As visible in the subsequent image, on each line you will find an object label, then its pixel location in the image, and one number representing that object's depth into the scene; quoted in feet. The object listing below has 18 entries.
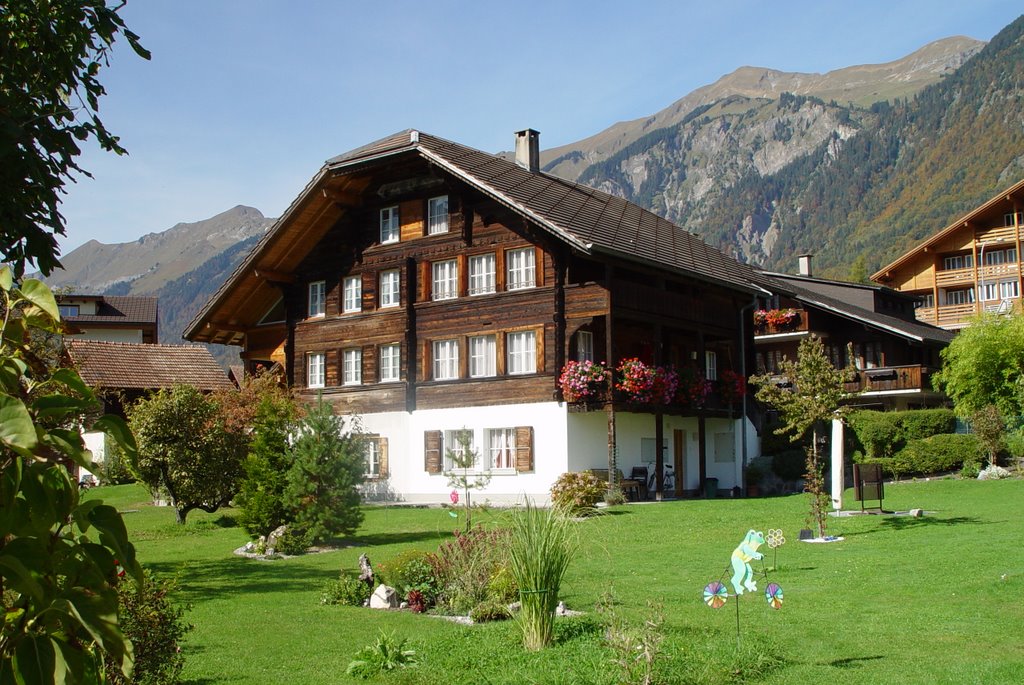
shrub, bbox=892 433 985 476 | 100.89
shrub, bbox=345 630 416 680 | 28.38
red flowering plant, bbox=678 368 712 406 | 98.48
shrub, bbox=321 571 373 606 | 41.57
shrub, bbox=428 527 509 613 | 38.47
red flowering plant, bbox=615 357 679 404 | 91.20
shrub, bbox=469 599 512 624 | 36.40
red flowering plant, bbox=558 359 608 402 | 91.30
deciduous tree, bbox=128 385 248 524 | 82.28
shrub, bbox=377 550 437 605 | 40.63
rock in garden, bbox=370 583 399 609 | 40.65
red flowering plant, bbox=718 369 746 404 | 107.14
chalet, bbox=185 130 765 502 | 95.20
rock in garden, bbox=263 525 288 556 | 62.19
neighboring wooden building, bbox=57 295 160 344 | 263.49
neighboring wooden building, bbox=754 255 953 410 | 142.10
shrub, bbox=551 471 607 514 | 81.97
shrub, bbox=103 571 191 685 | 24.00
